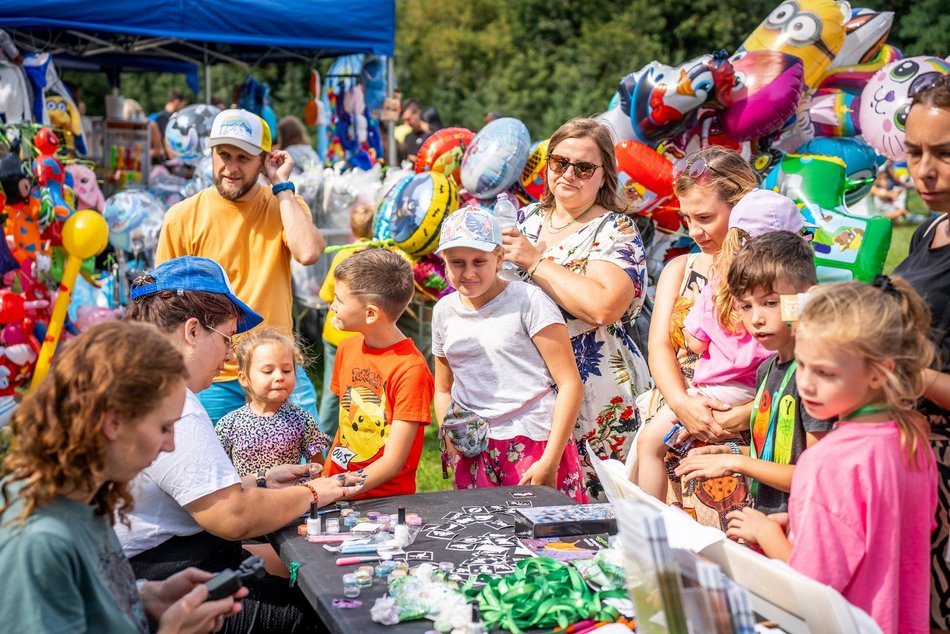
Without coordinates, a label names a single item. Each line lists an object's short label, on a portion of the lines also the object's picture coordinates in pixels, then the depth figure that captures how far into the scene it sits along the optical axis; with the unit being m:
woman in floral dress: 3.15
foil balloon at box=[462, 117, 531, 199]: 5.35
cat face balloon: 5.20
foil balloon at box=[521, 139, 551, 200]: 5.57
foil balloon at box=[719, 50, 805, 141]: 5.23
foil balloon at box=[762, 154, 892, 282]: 4.03
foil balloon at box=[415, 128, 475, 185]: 5.91
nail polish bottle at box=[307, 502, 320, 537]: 2.45
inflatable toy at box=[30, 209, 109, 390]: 6.09
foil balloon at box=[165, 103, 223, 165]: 8.28
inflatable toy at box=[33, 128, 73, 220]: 6.16
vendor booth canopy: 7.46
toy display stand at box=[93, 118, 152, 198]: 10.00
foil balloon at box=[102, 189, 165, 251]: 7.74
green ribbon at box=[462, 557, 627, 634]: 1.91
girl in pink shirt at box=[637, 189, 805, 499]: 2.73
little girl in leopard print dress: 3.27
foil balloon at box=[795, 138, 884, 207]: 6.18
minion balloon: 6.02
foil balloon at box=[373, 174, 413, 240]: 5.52
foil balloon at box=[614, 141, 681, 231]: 5.17
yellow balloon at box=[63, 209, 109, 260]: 6.15
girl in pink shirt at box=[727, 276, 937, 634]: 1.75
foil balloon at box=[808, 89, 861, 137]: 6.30
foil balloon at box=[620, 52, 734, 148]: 5.18
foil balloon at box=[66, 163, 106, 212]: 7.46
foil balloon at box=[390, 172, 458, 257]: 5.32
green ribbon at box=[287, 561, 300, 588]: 2.25
